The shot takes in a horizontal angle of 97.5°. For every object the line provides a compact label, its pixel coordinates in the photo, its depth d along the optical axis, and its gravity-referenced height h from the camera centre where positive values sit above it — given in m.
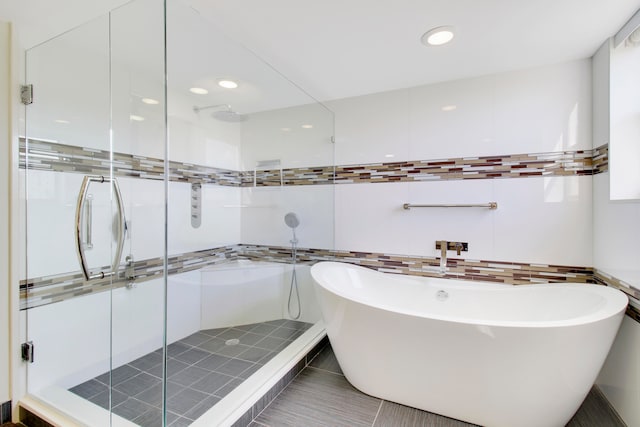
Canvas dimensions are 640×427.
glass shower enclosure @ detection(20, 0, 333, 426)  1.55 -0.07
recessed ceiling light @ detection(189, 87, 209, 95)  1.93 +0.86
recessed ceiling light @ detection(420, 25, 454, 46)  1.65 +1.09
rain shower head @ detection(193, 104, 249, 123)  2.19 +0.79
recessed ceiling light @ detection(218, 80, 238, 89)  2.09 +0.97
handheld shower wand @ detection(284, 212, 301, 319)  2.55 -0.35
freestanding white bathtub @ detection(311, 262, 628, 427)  1.33 -0.73
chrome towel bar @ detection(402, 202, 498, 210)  2.19 +0.06
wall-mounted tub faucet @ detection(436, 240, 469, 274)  2.29 -0.29
